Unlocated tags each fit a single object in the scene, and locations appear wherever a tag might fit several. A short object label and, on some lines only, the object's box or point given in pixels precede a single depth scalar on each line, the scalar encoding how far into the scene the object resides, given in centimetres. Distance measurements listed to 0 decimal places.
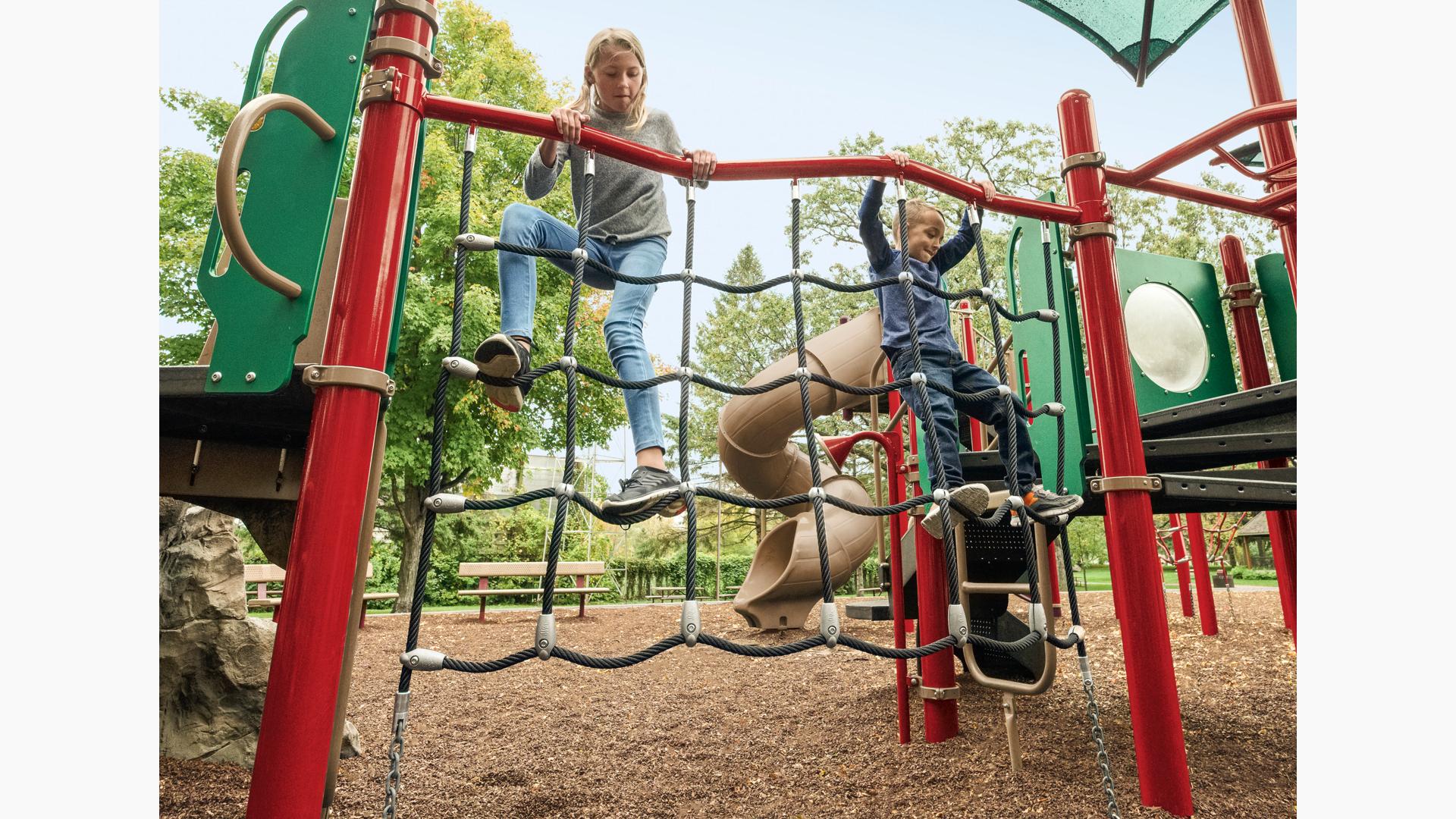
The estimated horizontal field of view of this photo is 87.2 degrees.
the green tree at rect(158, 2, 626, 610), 958
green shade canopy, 517
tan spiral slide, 559
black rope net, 152
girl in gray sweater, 205
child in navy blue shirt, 256
